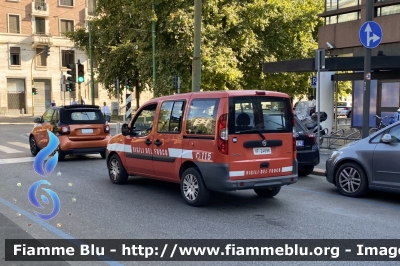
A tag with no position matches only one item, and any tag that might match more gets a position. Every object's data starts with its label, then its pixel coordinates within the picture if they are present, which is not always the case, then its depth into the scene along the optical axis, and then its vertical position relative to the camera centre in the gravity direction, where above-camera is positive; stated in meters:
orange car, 13.24 -0.73
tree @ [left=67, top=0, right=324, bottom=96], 25.00 +3.91
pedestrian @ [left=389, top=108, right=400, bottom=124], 15.68 -0.47
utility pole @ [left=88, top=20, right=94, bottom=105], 30.51 +3.73
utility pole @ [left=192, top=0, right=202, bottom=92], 14.62 +1.75
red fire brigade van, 7.03 -0.63
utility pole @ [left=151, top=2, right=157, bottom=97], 24.79 +3.38
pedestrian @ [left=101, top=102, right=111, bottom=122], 30.34 -0.34
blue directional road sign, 10.96 +1.67
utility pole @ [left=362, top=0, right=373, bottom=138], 11.22 +0.43
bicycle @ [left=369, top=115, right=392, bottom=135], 17.36 -0.82
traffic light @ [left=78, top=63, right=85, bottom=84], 22.82 +1.58
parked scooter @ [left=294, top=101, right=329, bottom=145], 16.02 -0.53
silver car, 7.67 -1.08
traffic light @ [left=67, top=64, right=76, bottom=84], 22.83 +1.58
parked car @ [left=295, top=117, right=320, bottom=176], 10.22 -1.00
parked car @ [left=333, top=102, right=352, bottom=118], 38.85 -0.42
